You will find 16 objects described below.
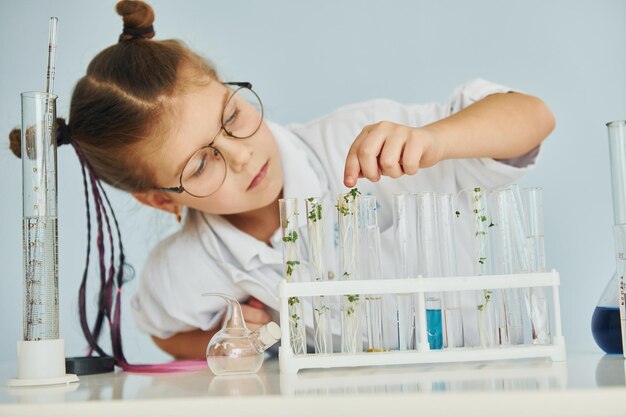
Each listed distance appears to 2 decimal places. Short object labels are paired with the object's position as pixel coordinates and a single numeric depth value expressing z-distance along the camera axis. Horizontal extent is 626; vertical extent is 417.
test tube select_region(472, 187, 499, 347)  0.90
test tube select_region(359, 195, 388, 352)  0.91
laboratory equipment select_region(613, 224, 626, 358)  0.89
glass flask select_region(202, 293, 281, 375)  0.91
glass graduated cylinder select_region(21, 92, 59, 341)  0.93
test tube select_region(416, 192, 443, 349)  0.89
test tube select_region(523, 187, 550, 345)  0.90
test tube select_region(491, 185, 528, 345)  0.90
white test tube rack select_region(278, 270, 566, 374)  0.85
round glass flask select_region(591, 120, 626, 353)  0.90
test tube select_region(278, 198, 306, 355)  0.90
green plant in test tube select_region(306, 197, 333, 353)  0.91
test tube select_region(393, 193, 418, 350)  0.90
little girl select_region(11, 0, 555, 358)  1.31
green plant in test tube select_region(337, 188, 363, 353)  0.90
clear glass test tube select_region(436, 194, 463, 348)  0.90
